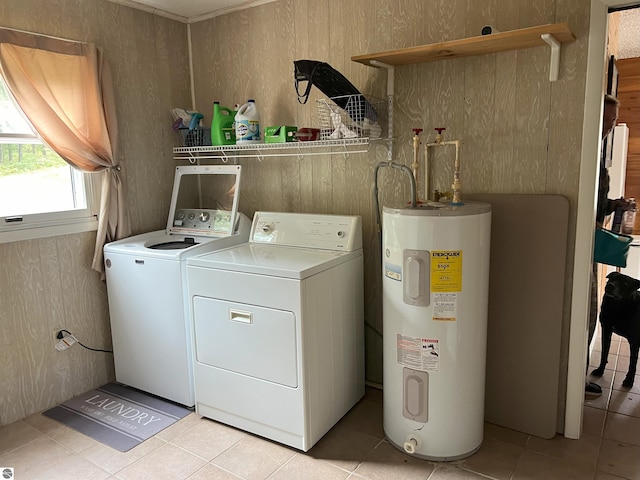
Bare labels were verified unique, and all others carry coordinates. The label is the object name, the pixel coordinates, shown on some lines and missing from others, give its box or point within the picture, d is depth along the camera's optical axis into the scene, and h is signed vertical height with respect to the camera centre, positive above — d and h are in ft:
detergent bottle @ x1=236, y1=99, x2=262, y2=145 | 8.82 +0.71
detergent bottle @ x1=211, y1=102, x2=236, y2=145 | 9.36 +0.70
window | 7.89 -0.32
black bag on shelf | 7.41 +1.21
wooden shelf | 6.03 +1.52
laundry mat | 7.68 -4.19
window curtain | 7.69 +1.10
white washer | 8.18 -2.06
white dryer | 6.92 -2.53
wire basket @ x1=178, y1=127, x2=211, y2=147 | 9.74 +0.58
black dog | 8.59 -2.80
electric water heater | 6.29 -2.24
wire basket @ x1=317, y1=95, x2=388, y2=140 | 7.52 +0.71
